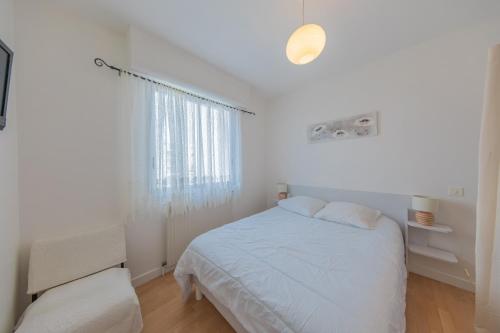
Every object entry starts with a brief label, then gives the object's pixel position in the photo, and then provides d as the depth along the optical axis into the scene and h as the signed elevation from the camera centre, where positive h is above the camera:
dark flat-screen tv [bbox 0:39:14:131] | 0.93 +0.49
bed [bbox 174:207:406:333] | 0.79 -0.72
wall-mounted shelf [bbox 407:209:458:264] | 1.67 -0.86
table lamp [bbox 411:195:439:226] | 1.68 -0.45
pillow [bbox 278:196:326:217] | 2.27 -0.62
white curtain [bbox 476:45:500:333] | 1.03 -0.24
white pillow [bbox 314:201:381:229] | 1.84 -0.62
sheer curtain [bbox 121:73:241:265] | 1.74 +0.07
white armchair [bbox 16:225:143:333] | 0.95 -0.92
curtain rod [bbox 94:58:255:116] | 1.59 +0.92
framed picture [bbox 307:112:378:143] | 2.20 +0.52
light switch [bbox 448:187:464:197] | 1.70 -0.28
